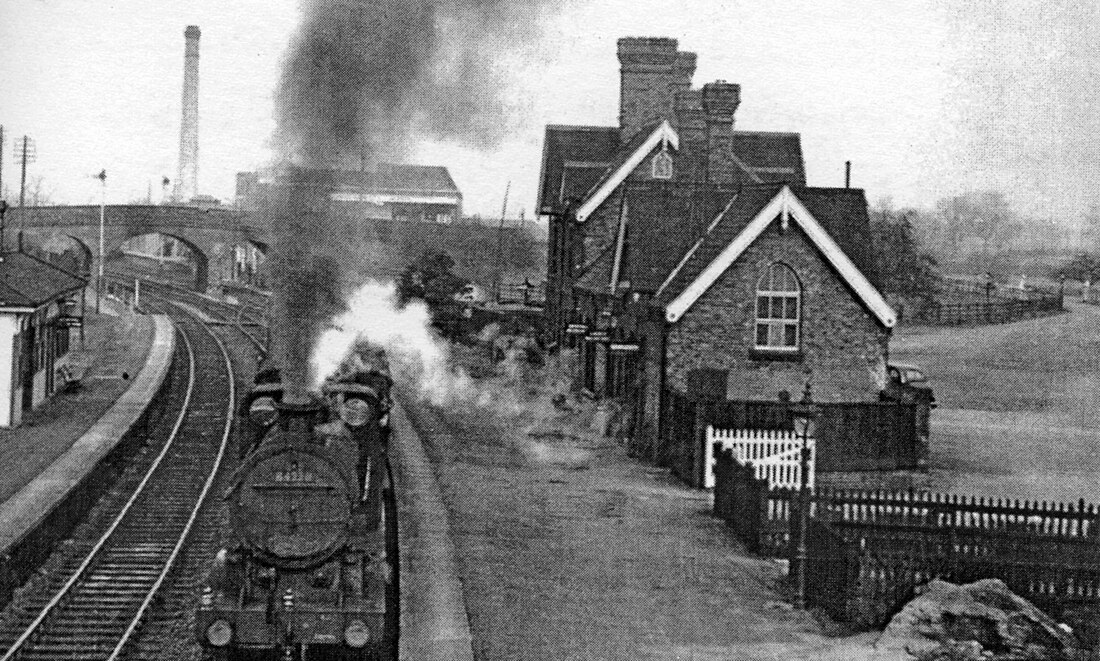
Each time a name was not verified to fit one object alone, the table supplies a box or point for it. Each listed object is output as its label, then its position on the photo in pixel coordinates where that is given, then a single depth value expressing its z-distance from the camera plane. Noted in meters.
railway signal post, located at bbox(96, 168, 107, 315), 69.72
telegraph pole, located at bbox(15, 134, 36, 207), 65.18
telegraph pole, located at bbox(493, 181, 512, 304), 75.95
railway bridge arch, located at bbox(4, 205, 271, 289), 80.19
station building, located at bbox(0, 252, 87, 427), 32.41
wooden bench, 39.97
